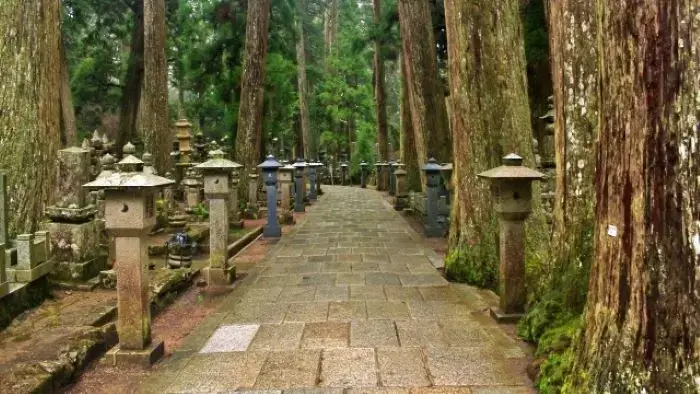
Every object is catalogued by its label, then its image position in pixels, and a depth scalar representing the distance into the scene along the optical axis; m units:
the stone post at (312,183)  20.21
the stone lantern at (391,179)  20.75
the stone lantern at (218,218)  6.71
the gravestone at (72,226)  6.35
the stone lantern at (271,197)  10.61
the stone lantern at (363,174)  29.25
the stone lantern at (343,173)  33.12
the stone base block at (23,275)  5.25
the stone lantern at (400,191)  15.94
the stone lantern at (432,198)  10.05
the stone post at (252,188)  13.88
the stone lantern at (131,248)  4.01
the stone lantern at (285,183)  12.72
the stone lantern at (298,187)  16.00
